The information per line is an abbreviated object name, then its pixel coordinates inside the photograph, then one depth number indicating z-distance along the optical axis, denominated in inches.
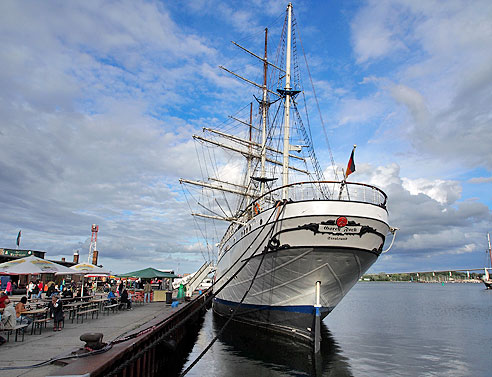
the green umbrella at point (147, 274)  912.9
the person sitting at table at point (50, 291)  779.4
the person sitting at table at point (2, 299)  419.7
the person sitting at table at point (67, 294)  652.2
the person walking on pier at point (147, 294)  967.2
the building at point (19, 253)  1320.6
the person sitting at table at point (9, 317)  349.4
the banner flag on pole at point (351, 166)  494.6
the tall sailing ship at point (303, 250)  501.4
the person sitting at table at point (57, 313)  437.4
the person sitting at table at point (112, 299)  713.0
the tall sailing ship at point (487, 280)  3933.6
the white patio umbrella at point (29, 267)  540.7
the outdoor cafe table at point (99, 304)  708.7
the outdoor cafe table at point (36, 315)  408.0
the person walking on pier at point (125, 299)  717.3
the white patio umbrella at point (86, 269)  716.2
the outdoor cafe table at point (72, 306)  535.2
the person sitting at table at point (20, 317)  397.1
